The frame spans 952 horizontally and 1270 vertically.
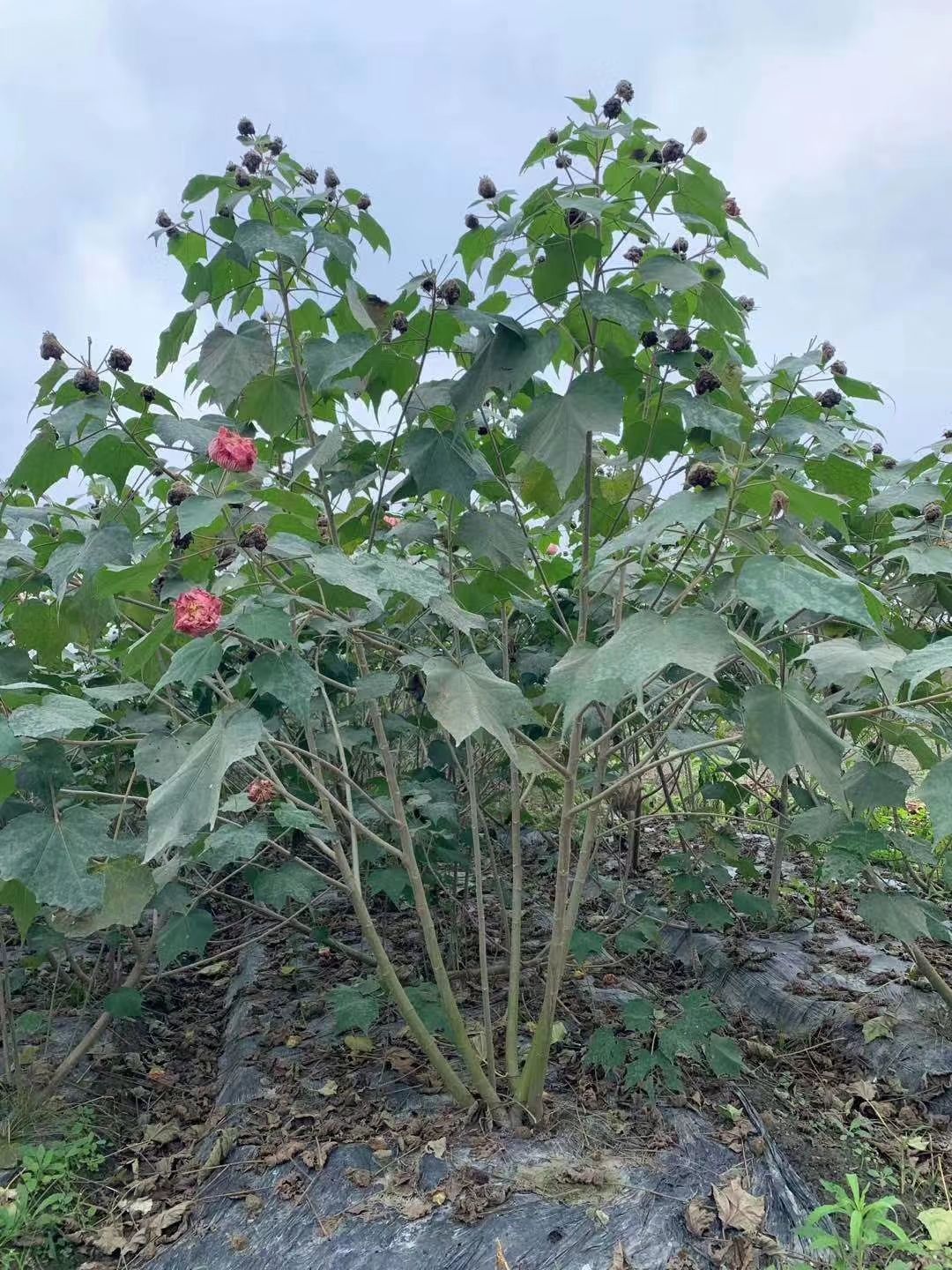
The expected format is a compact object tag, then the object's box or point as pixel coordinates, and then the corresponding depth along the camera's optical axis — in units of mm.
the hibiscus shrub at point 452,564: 1726
